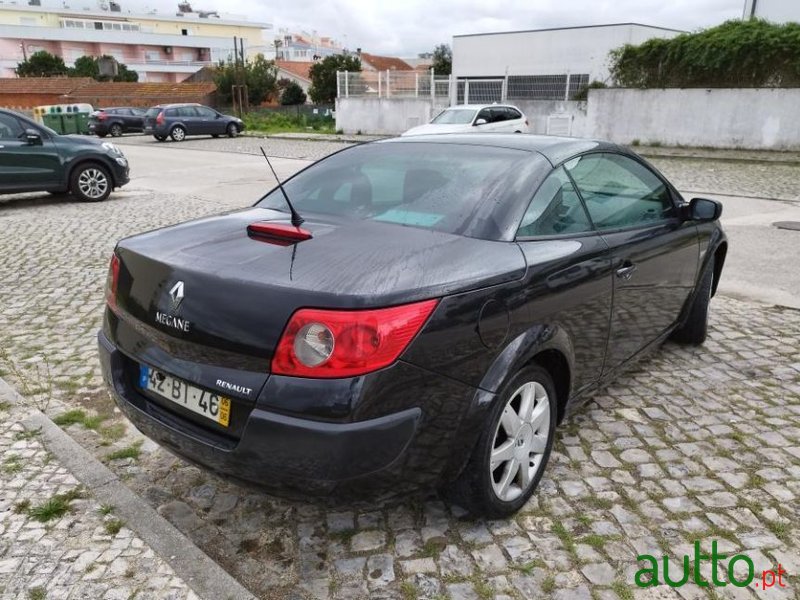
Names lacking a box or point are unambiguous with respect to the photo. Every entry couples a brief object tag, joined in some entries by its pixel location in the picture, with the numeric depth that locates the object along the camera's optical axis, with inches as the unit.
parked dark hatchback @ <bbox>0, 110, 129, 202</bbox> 408.8
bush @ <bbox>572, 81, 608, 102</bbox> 950.9
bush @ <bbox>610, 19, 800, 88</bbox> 750.5
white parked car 699.1
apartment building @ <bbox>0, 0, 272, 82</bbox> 3006.9
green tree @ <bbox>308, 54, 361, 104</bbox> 2335.1
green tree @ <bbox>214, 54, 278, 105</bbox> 1945.1
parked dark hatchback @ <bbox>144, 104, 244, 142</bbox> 1085.8
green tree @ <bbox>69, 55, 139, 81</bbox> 2758.4
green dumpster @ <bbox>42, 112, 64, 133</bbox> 1245.8
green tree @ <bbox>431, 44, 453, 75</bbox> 2619.1
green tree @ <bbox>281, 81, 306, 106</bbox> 2332.7
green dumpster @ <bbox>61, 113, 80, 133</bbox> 1268.5
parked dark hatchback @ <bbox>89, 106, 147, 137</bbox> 1248.2
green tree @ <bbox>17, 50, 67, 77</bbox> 2726.4
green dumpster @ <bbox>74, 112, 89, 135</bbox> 1272.1
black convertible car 83.7
